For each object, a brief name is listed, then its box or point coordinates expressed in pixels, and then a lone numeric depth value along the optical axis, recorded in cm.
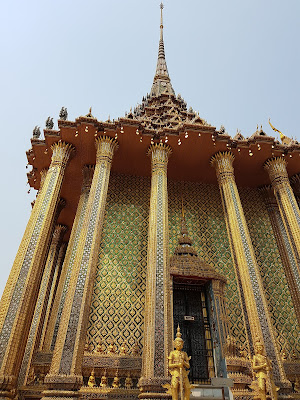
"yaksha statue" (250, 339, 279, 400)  610
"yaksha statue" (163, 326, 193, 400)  543
